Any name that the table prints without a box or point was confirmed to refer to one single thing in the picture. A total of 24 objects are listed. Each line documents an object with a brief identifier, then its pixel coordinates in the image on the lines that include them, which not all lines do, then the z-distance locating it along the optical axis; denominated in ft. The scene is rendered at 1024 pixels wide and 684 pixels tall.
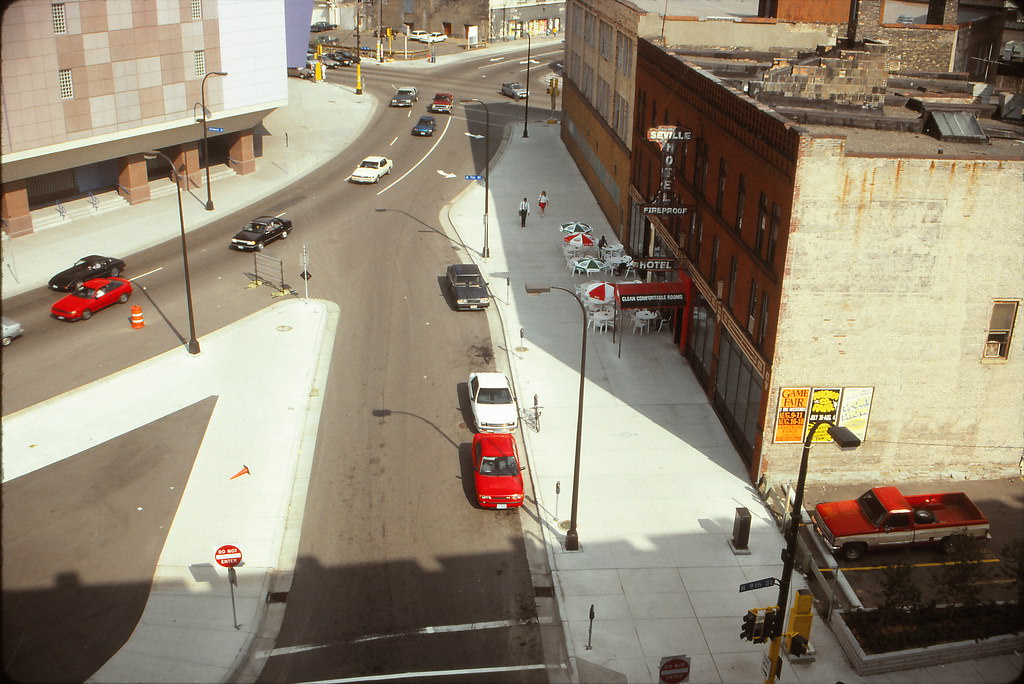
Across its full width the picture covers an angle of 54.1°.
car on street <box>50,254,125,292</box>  157.28
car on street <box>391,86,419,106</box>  295.28
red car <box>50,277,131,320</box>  148.77
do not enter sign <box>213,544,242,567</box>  85.87
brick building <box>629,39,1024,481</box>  99.25
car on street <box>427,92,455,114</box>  292.20
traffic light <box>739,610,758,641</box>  80.59
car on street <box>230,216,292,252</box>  179.83
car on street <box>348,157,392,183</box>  223.92
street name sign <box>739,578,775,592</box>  79.36
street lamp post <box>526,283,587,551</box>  98.68
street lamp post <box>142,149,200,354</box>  135.42
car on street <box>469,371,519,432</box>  120.26
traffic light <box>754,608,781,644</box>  80.97
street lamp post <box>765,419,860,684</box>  71.10
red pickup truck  97.86
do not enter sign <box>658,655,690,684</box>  78.95
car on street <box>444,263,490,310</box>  157.38
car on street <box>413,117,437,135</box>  266.57
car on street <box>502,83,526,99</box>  318.24
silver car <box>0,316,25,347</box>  139.54
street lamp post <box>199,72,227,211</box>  201.54
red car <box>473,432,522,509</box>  106.22
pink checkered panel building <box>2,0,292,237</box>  170.02
